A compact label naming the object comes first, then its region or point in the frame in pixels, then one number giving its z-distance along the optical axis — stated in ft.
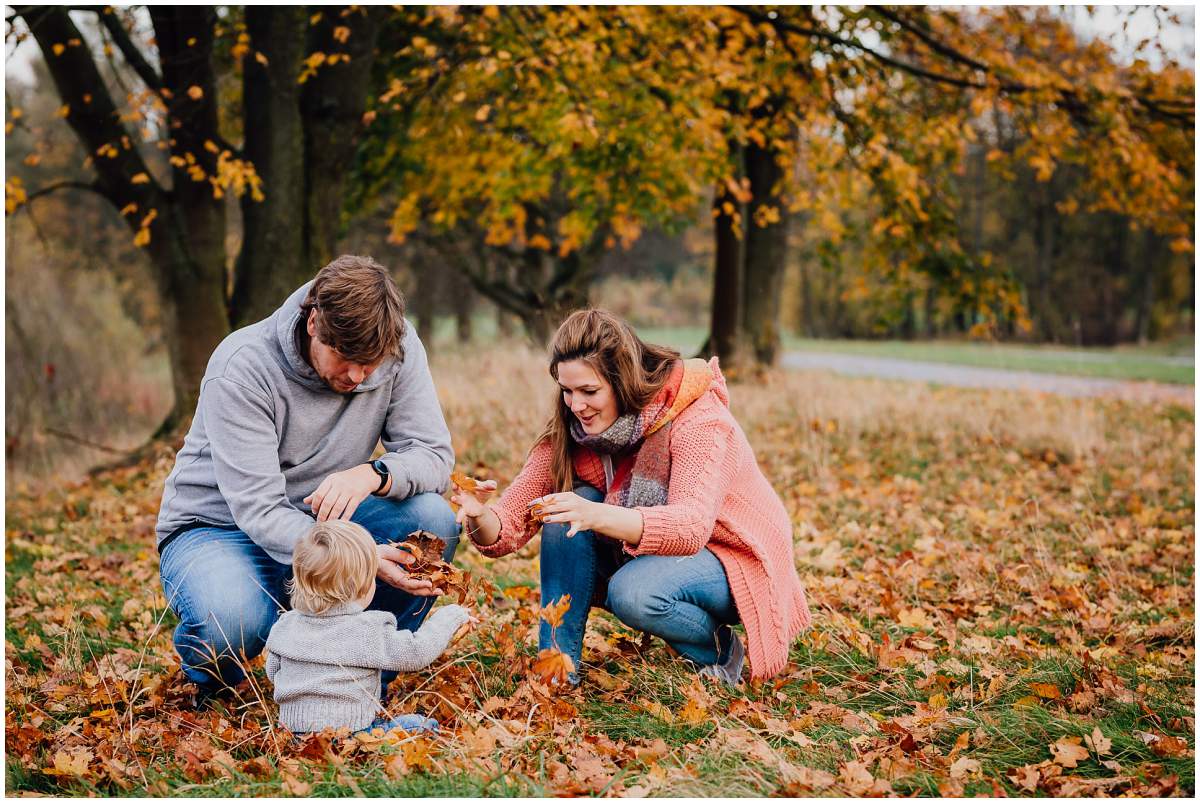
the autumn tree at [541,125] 26.00
